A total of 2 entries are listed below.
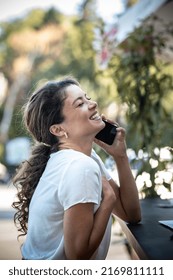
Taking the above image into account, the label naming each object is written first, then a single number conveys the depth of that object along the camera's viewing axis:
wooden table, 2.69
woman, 2.75
